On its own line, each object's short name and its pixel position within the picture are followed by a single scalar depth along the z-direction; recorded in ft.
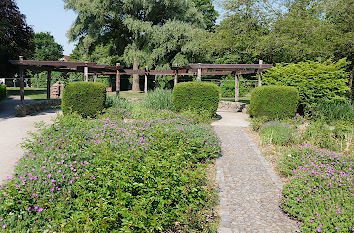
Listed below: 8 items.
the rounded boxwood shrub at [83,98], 33.35
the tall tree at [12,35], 64.18
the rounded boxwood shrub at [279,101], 31.99
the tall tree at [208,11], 119.14
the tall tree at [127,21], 70.85
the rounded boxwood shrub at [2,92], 49.16
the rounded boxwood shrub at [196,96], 33.99
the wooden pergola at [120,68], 39.73
